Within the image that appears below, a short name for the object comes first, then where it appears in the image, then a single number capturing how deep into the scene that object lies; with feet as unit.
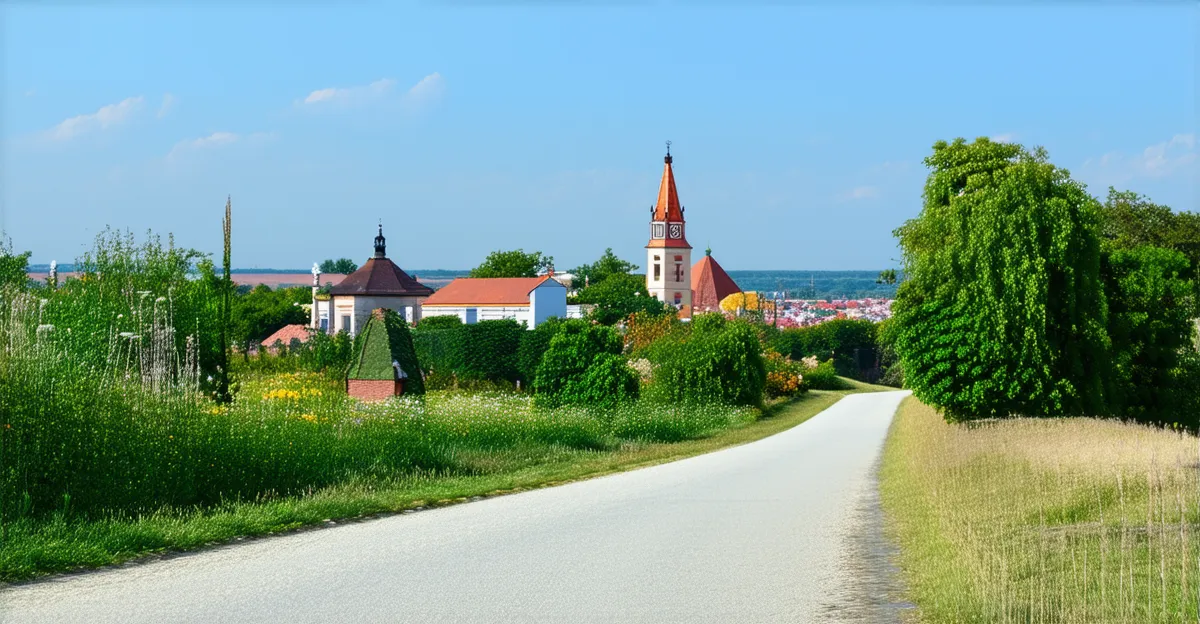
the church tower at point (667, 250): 423.23
